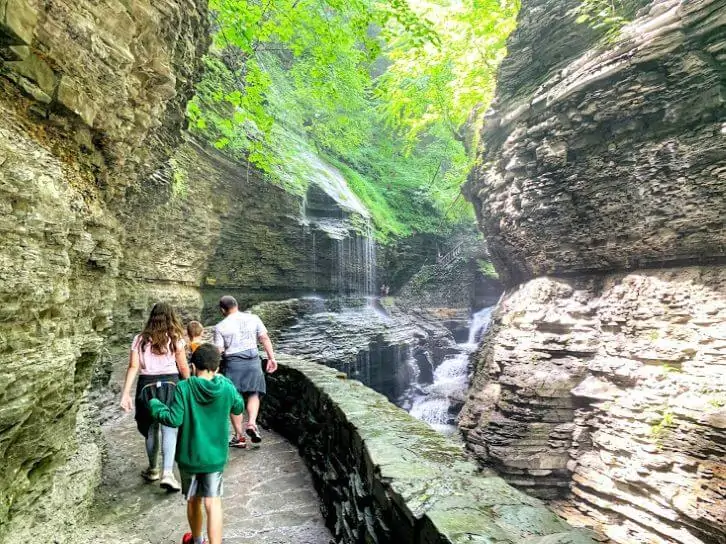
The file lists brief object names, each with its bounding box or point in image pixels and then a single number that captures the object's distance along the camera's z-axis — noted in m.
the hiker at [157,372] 3.62
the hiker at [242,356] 4.70
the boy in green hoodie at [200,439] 2.61
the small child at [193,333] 4.91
